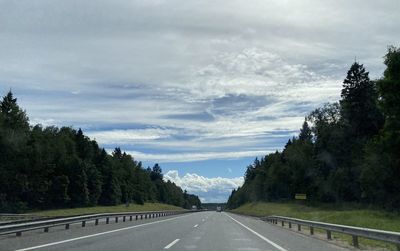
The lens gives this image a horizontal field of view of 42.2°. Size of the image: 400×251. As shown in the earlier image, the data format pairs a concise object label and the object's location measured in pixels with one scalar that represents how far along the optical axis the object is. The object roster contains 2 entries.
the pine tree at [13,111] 94.12
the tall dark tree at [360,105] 83.69
